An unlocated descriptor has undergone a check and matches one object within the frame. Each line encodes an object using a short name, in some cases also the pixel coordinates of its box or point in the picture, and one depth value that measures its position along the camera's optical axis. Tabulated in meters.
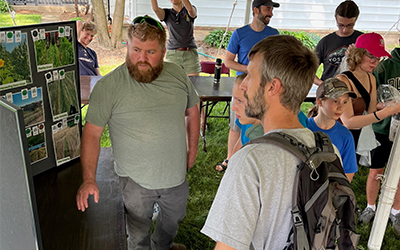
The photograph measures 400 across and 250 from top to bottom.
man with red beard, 2.17
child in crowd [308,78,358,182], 2.40
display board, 1.86
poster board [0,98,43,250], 0.89
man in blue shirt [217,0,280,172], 4.29
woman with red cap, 2.90
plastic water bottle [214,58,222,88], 4.54
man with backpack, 1.23
